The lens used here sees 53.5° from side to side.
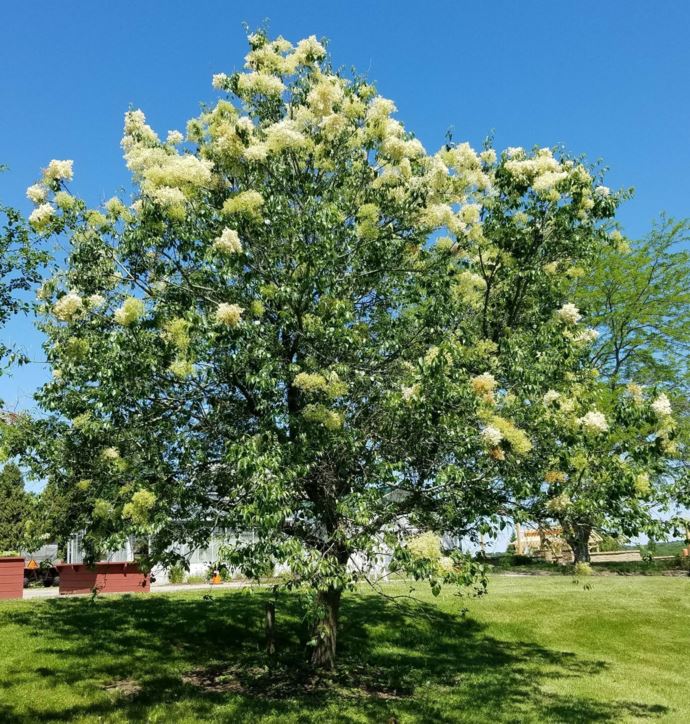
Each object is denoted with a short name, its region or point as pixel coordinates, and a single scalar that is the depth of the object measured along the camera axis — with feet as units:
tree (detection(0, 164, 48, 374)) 46.91
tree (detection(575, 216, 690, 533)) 109.60
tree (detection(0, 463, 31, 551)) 120.78
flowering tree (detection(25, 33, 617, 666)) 30.30
